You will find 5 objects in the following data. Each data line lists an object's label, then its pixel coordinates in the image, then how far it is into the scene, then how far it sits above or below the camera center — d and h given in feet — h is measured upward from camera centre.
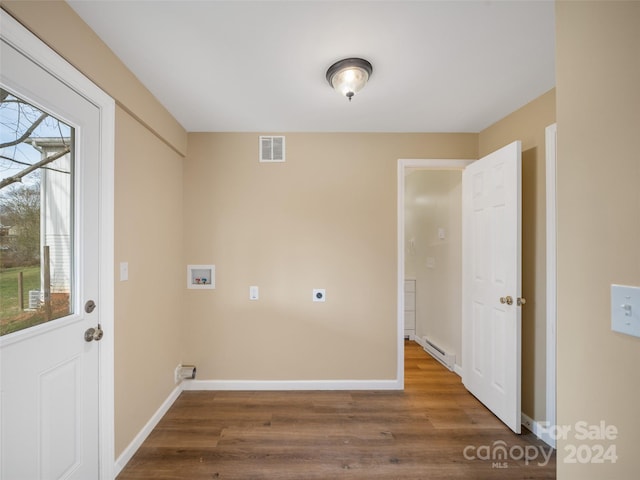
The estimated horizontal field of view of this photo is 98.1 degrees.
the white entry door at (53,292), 3.54 -0.83
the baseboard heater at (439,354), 10.07 -4.41
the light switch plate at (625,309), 2.24 -0.57
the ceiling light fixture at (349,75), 5.27 +3.28
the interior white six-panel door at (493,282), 6.65 -1.10
